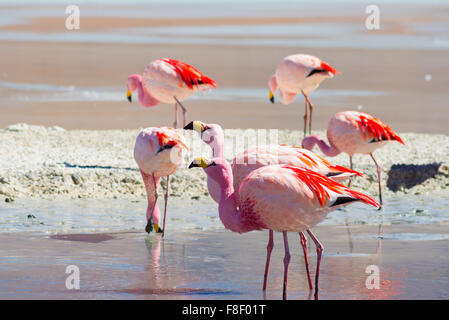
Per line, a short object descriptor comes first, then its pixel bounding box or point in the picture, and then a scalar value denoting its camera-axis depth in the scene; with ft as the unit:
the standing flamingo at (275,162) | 42.09
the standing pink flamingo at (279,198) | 36.09
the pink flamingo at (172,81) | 68.90
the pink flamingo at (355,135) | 57.77
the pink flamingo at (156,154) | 48.98
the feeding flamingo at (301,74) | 73.15
